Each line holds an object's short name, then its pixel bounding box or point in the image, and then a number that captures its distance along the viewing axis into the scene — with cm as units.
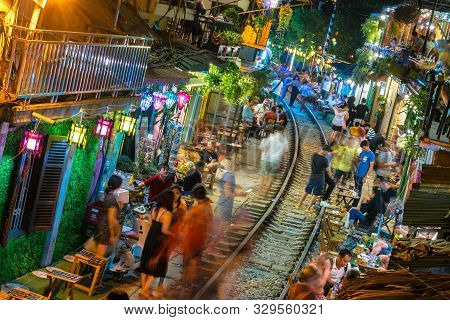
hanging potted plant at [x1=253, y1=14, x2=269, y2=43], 3681
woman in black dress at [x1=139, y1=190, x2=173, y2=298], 1275
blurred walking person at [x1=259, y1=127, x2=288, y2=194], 2734
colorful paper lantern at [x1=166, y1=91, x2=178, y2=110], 2272
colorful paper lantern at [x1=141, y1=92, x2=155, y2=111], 2064
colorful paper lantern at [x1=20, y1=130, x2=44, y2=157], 1279
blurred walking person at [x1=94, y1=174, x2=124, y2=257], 1377
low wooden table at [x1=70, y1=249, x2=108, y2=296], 1362
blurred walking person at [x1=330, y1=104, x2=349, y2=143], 3142
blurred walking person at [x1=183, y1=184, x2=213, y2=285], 1389
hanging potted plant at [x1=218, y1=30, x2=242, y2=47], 3010
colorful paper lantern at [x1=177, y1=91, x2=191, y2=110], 2394
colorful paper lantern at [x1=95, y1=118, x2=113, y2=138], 1576
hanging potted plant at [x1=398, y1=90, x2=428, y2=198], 1870
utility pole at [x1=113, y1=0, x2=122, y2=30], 1741
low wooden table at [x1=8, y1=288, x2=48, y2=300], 1064
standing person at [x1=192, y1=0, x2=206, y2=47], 2778
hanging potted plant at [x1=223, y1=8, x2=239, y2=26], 3127
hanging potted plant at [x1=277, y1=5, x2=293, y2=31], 4425
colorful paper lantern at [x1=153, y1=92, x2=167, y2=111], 2150
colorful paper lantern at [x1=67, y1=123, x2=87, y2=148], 1429
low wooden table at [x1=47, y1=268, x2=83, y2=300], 1266
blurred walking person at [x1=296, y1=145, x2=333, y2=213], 2206
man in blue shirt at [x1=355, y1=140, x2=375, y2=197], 2397
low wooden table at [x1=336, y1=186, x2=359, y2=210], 2391
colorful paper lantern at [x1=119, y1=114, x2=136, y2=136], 1734
